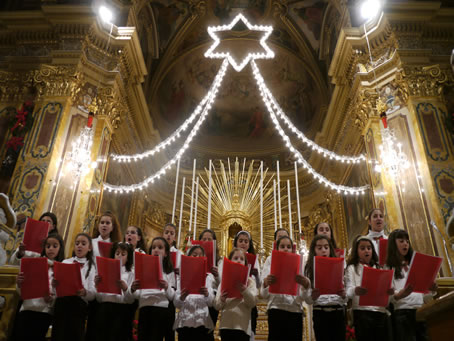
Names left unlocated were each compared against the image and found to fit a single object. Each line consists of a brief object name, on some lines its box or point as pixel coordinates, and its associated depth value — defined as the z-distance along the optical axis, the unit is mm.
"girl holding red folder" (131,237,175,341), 3408
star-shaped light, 7695
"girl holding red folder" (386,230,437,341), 3436
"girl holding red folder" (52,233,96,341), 3322
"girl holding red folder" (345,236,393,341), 3256
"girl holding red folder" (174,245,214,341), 3404
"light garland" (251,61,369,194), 8391
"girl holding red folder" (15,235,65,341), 3393
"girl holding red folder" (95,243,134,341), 3416
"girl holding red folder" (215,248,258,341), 3307
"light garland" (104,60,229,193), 8398
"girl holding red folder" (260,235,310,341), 3391
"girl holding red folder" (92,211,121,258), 4543
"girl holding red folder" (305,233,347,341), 3291
